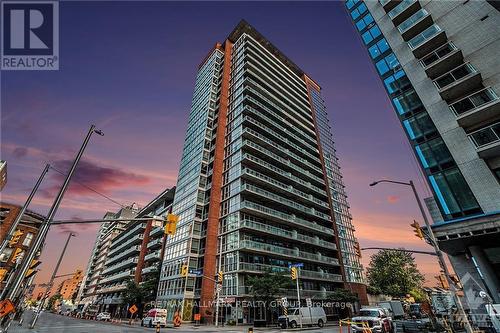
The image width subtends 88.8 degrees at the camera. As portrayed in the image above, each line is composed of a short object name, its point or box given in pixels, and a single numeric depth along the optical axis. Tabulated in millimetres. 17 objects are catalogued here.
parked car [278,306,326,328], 28719
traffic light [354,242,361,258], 22962
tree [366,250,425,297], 66062
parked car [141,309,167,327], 31719
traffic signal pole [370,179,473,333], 12945
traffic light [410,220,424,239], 16412
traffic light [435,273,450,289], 17070
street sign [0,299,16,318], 10219
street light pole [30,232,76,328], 31439
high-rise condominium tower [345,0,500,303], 20766
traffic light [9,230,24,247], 19411
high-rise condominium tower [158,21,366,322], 40250
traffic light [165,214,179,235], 11672
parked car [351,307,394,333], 20181
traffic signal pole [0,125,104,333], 10266
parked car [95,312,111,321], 50738
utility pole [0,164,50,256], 12011
